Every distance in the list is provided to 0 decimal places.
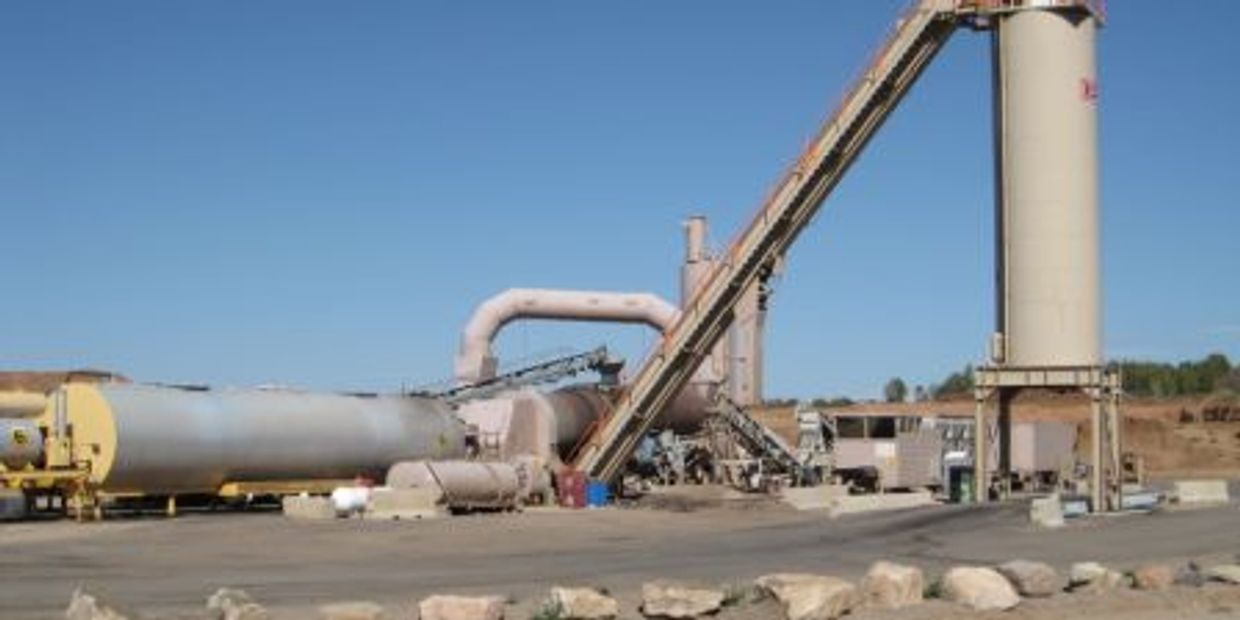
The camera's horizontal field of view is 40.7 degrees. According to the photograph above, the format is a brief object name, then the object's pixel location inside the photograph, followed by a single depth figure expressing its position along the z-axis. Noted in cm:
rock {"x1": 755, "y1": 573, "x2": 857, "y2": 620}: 1948
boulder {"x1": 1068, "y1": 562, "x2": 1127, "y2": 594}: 2298
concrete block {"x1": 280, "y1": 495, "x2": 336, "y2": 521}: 4269
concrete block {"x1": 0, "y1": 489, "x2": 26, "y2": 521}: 4275
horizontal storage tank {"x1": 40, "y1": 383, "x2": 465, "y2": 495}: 4194
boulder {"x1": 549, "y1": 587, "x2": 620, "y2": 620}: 1920
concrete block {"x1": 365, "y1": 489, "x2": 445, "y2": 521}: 4275
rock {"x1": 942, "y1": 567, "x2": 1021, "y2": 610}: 2094
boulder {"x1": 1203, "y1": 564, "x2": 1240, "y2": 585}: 2408
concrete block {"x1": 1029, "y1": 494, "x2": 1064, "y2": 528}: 4078
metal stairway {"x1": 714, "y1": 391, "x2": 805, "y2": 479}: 6312
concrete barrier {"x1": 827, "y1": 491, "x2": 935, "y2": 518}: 4819
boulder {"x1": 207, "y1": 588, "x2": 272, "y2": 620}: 1856
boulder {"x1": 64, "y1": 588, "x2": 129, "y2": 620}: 1833
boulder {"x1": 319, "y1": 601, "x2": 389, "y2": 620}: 1817
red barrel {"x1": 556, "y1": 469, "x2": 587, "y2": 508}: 5088
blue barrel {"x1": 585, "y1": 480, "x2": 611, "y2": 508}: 5116
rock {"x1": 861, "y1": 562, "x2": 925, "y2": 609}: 2077
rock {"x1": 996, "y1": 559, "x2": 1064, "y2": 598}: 2202
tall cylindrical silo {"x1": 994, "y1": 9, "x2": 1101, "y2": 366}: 4759
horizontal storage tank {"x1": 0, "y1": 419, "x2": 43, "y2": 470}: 4216
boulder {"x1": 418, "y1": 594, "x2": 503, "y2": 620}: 1858
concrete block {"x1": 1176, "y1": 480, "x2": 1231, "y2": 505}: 5019
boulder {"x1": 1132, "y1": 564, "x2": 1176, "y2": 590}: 2342
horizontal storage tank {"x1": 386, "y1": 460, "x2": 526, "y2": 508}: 4519
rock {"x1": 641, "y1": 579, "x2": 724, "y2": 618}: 1956
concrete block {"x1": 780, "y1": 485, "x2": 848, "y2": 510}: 5238
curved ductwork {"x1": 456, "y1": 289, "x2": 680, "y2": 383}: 6425
